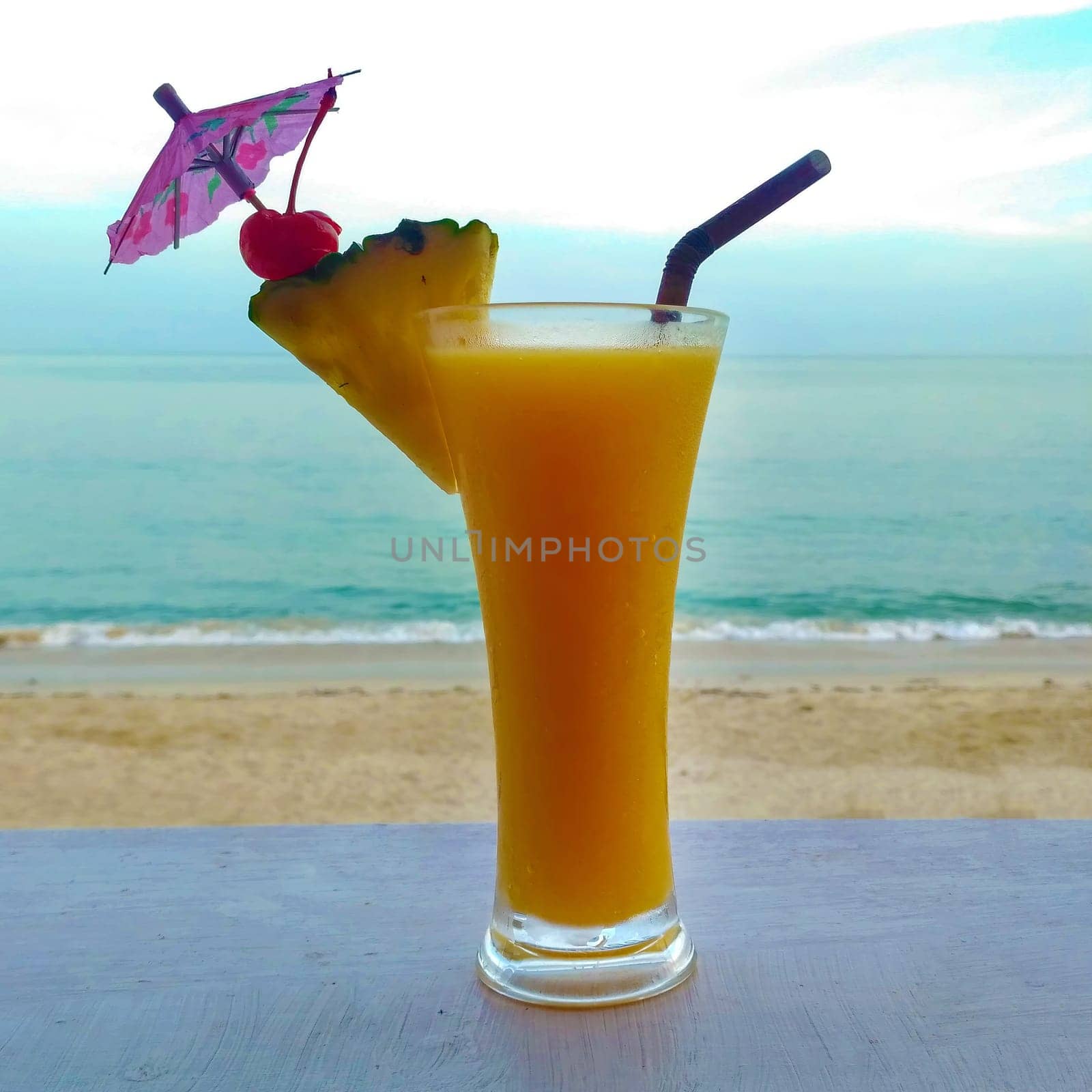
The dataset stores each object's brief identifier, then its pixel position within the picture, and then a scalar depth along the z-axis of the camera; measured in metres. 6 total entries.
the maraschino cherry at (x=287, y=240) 0.31
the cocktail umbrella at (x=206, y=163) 0.31
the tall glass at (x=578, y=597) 0.31
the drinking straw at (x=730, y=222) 0.32
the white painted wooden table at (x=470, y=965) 0.28
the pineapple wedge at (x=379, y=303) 0.31
